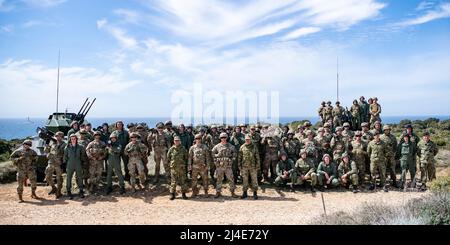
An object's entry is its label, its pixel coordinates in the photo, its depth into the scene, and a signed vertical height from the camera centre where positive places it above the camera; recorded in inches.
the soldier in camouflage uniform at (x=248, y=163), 479.8 -50.9
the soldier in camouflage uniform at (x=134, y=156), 495.8 -43.8
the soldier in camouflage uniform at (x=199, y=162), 481.1 -49.9
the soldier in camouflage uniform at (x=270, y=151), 541.3 -41.0
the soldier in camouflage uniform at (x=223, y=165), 481.1 -53.0
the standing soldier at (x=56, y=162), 487.5 -50.5
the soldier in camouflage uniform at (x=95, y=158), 490.3 -45.6
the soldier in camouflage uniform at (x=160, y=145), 532.1 -32.2
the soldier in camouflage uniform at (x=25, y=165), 472.4 -52.2
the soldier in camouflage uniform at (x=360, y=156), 530.3 -46.6
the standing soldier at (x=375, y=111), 695.7 +16.2
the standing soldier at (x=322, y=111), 762.6 +17.8
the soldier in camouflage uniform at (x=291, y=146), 546.9 -35.0
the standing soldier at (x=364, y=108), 733.9 +22.5
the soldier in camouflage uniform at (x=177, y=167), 477.4 -55.1
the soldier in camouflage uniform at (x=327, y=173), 513.0 -67.9
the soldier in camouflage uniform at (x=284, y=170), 521.4 -64.8
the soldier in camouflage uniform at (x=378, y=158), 518.0 -48.4
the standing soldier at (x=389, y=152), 525.7 -41.2
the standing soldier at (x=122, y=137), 515.8 -21.1
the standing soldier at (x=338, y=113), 730.8 +13.6
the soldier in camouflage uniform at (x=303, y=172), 511.2 -65.6
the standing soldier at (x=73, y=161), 484.7 -48.5
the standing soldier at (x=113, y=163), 494.3 -51.8
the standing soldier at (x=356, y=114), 733.3 +11.7
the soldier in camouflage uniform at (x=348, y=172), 512.4 -66.9
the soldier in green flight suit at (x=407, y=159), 519.8 -49.7
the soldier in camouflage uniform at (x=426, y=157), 515.2 -46.6
